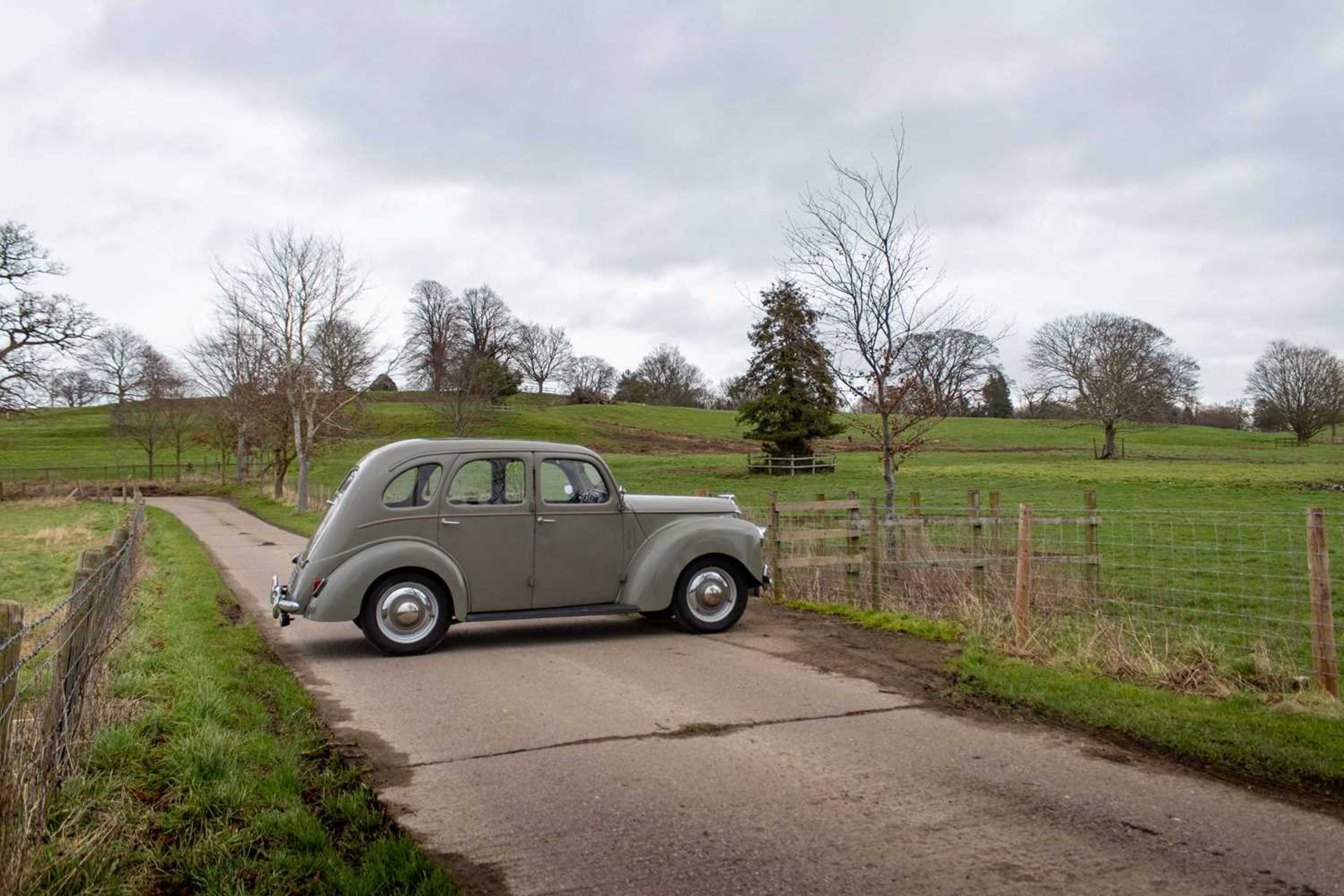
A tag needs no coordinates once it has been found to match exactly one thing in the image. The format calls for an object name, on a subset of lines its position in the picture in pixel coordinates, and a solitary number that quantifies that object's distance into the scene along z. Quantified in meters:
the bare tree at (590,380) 103.69
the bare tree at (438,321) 81.12
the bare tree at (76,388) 40.12
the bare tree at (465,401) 45.88
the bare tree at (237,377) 38.62
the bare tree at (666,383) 110.25
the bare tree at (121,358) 64.38
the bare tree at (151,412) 59.31
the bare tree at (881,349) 14.95
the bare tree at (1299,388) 73.38
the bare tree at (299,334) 35.44
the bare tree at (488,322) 93.69
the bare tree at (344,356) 36.44
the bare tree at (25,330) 37.91
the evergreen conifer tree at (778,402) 48.16
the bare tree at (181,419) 59.19
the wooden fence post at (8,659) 3.87
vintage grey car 8.87
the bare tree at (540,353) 98.75
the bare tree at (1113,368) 64.50
